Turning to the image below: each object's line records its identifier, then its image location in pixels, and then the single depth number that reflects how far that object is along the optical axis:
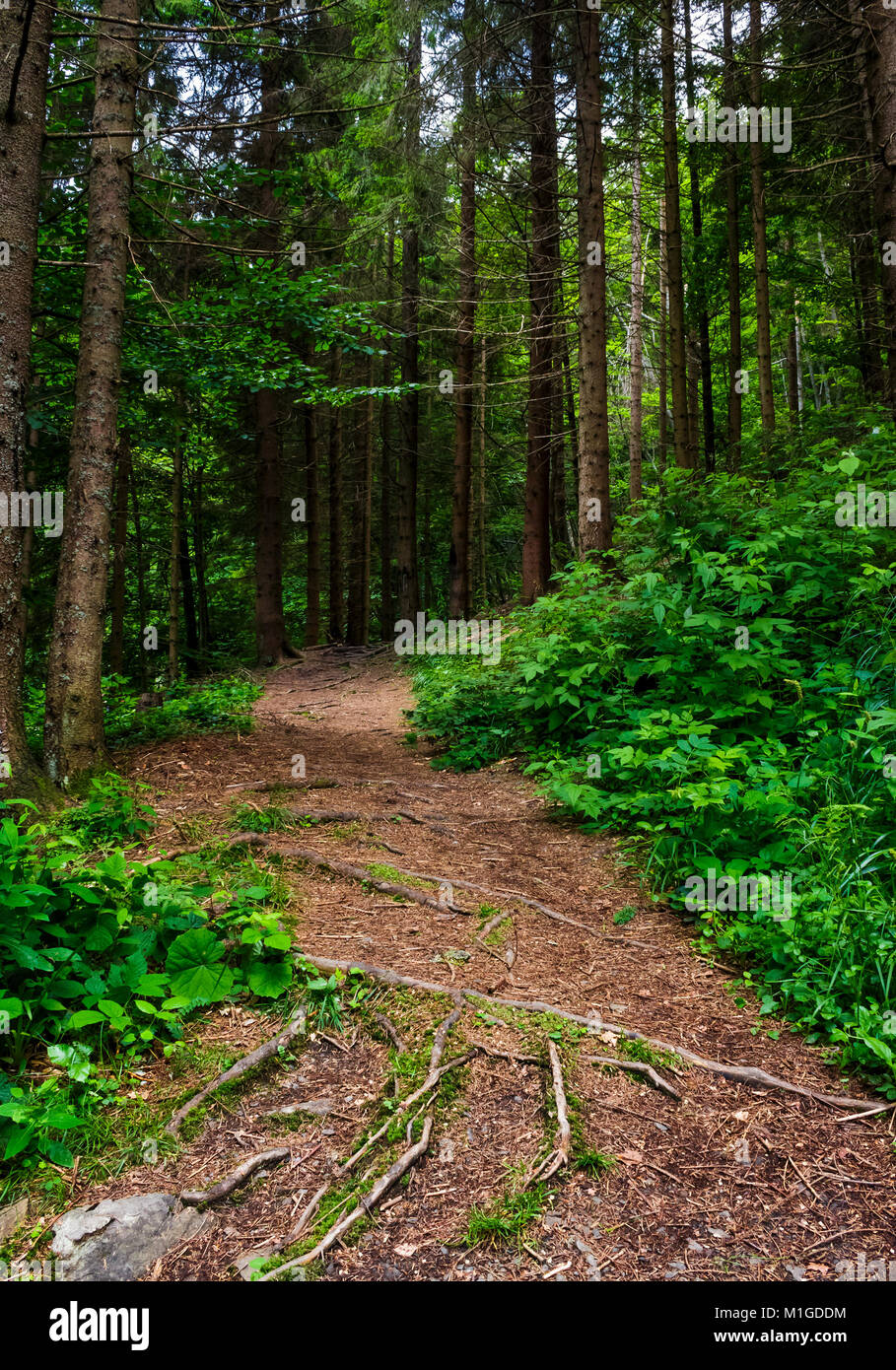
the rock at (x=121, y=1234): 2.07
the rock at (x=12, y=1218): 2.10
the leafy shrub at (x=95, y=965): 2.50
